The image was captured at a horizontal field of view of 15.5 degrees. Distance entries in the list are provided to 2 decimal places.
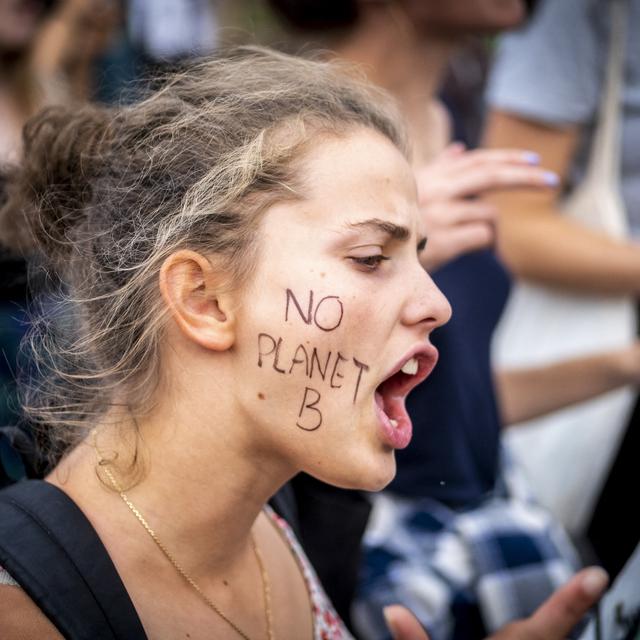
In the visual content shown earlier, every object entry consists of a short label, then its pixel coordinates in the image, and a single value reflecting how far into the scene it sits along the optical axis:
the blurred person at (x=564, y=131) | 1.78
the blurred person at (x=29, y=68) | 1.55
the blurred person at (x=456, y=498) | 1.51
